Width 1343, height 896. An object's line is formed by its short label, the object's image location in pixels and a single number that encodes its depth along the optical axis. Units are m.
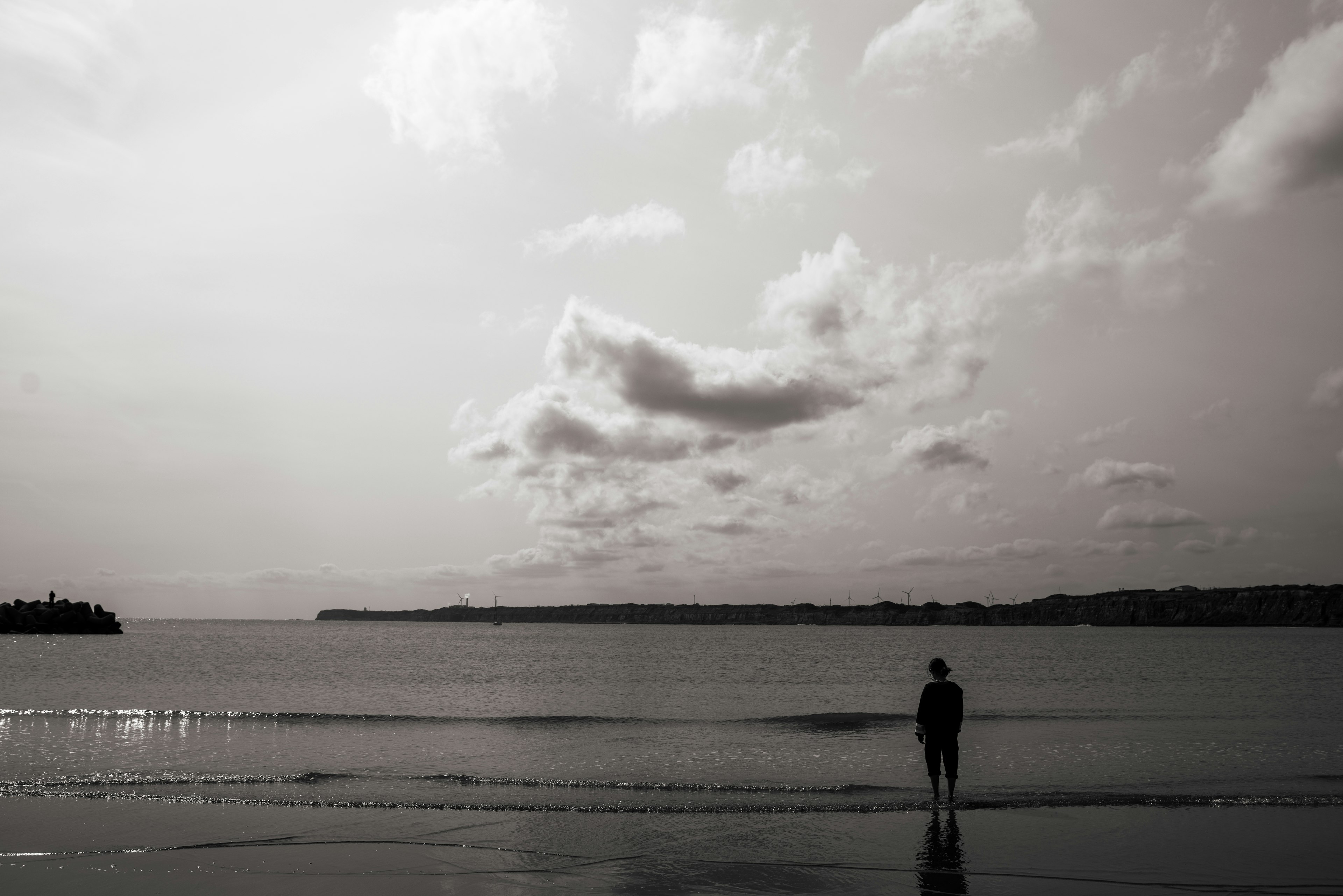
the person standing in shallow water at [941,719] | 13.27
